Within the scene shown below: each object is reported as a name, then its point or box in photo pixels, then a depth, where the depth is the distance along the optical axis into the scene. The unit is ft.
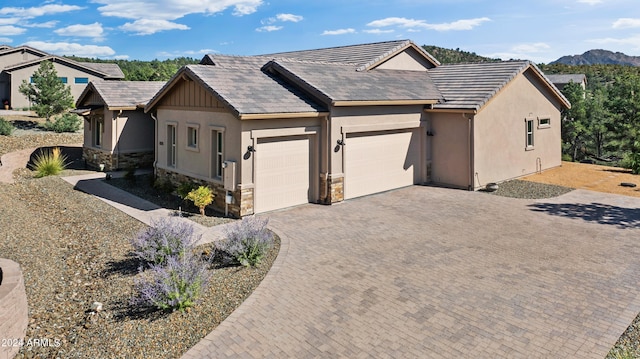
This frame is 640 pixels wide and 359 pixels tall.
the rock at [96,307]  22.44
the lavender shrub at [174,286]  21.89
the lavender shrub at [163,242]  27.73
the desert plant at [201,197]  40.96
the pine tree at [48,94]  102.99
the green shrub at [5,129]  81.61
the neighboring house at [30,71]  131.54
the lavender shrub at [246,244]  28.45
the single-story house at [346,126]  41.29
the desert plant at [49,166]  59.11
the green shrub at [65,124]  93.04
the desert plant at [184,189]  44.45
